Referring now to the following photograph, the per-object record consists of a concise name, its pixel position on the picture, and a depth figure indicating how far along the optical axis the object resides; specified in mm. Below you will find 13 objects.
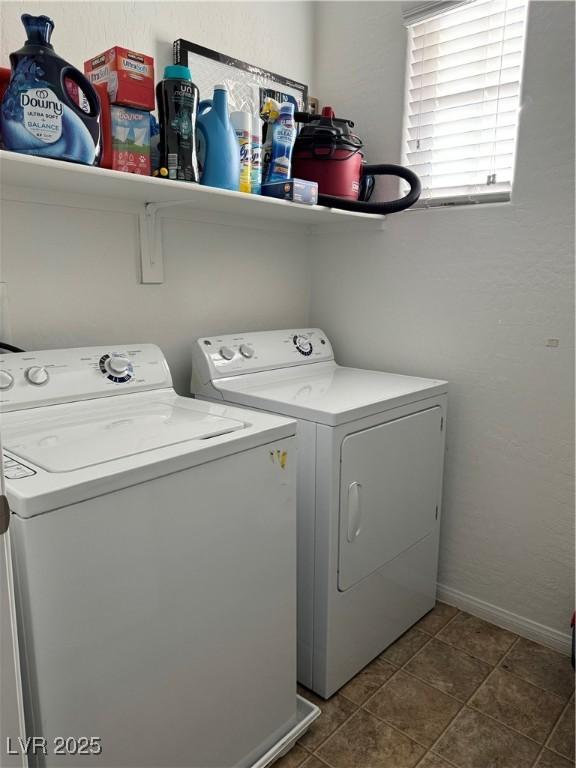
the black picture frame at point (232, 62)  1843
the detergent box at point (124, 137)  1389
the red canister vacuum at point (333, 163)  1975
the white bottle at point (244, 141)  1686
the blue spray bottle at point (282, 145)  1827
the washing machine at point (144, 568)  996
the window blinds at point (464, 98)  1878
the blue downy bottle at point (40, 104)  1222
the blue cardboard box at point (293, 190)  1778
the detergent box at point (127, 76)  1375
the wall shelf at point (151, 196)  1312
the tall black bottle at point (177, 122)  1484
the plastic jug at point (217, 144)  1589
